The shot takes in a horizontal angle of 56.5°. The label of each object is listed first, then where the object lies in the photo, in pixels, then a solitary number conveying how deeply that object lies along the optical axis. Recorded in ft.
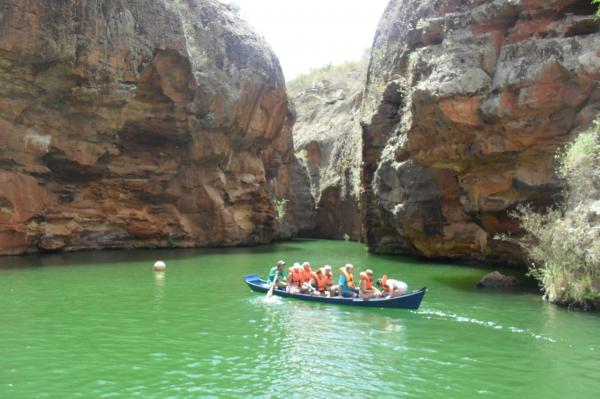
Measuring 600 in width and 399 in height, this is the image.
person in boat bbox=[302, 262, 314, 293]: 56.49
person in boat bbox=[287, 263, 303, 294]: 56.85
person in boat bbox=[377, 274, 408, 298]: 51.67
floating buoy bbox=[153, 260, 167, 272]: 76.06
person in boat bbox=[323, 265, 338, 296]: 54.85
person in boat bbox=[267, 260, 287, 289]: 58.70
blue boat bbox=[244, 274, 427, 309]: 49.16
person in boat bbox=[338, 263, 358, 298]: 53.98
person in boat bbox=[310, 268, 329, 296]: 55.83
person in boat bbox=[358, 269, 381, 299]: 52.60
